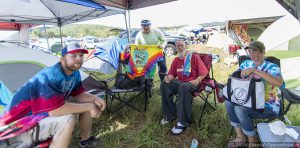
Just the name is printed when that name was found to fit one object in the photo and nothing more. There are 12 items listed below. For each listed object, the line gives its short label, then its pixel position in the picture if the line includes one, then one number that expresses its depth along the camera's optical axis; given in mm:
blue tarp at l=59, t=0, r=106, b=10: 2057
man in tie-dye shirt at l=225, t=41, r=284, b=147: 1417
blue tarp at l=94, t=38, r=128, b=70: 2769
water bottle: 1694
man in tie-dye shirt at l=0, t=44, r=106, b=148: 1271
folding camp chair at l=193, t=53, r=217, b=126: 1908
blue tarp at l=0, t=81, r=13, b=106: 1618
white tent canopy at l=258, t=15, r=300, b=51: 3167
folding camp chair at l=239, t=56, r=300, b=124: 1404
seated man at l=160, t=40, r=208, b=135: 1852
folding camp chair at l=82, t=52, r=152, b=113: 2227
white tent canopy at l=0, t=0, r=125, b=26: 2841
